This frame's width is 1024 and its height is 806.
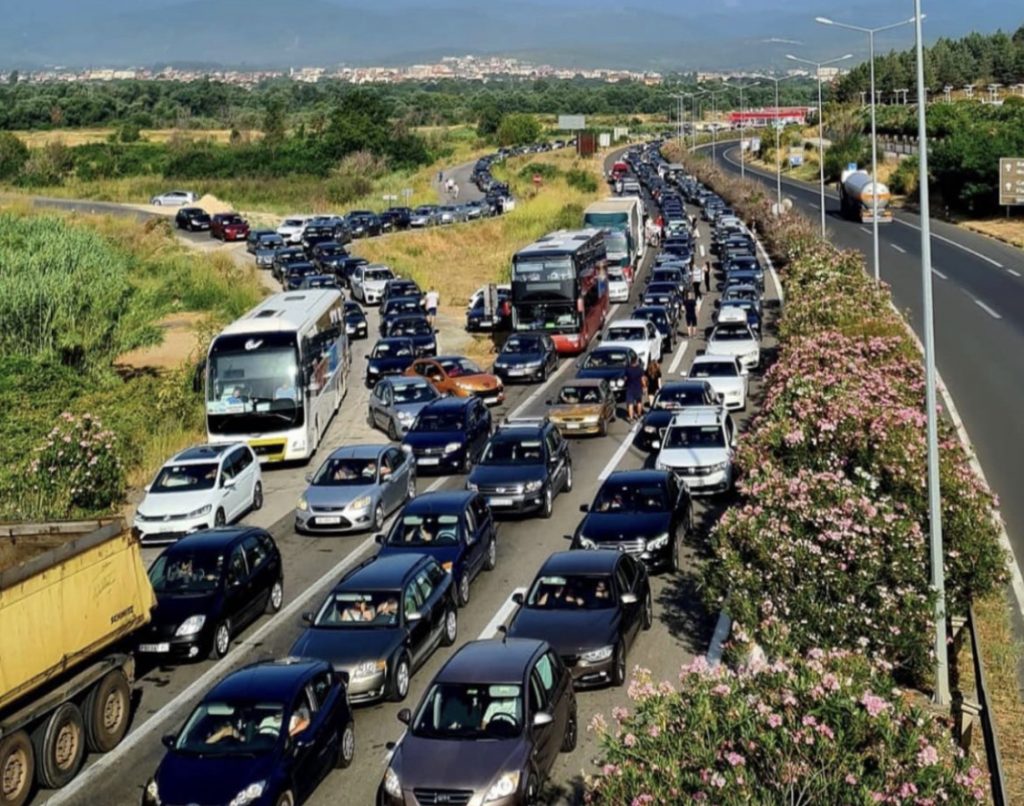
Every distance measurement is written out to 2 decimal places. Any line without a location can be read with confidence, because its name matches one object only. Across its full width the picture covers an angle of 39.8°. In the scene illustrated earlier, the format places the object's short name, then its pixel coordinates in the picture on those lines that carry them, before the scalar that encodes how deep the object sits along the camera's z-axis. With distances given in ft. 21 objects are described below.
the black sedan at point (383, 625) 54.19
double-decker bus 139.33
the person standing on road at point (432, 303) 164.86
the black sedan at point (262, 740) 43.27
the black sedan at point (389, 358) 132.77
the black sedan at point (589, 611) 54.60
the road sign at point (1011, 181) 234.99
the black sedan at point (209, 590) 60.39
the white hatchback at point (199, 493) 81.15
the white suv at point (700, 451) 86.89
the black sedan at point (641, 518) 70.38
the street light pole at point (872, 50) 125.63
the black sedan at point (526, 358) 130.72
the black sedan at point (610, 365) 116.47
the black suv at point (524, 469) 83.05
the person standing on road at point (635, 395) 112.57
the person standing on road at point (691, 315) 155.22
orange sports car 120.37
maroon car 255.09
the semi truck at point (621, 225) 189.98
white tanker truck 253.03
